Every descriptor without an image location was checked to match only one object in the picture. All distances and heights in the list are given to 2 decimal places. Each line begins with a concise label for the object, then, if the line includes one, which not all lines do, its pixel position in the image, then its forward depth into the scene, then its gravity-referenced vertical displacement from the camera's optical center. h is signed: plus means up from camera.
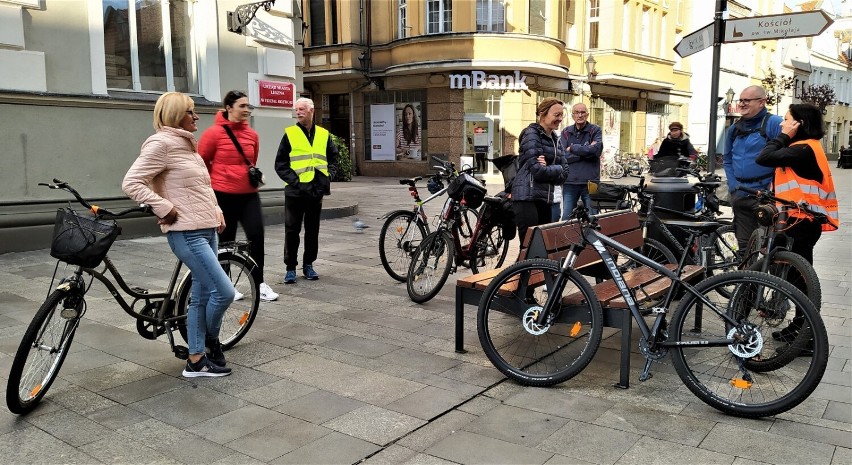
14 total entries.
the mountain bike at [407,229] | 6.87 -0.85
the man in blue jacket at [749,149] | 5.46 -0.06
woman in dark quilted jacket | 5.79 -0.21
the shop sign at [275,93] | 11.44 +0.83
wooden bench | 4.09 -0.92
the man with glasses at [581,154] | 7.32 -0.12
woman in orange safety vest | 4.73 -0.19
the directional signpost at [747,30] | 6.56 +1.10
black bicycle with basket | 3.60 -0.91
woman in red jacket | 5.71 -0.14
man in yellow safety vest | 6.87 -0.27
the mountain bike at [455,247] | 6.11 -0.95
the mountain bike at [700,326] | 3.60 -1.03
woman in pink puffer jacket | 3.88 -0.32
